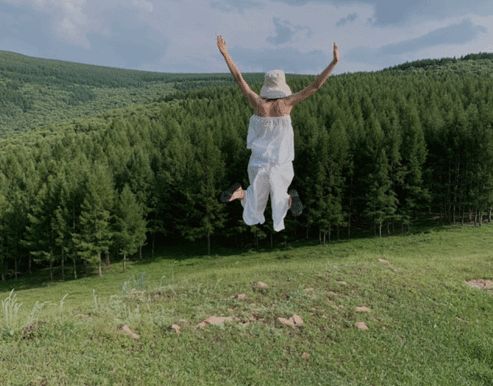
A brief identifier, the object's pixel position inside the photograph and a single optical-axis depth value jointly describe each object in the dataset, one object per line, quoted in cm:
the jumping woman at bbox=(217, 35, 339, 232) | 540
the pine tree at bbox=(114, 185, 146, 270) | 5472
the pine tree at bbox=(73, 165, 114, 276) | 5219
